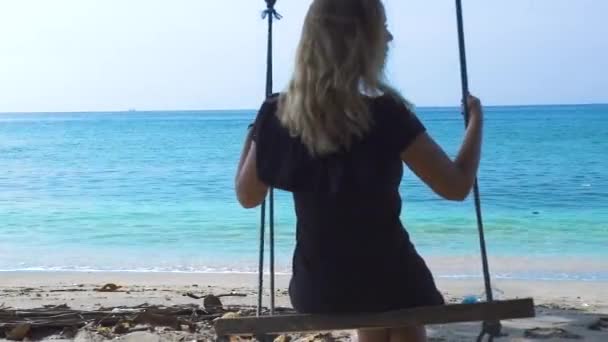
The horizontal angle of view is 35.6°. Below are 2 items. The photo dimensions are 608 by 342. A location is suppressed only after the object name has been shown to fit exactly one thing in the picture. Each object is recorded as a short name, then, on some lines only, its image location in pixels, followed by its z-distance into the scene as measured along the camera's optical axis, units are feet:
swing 7.84
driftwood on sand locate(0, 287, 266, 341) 16.43
